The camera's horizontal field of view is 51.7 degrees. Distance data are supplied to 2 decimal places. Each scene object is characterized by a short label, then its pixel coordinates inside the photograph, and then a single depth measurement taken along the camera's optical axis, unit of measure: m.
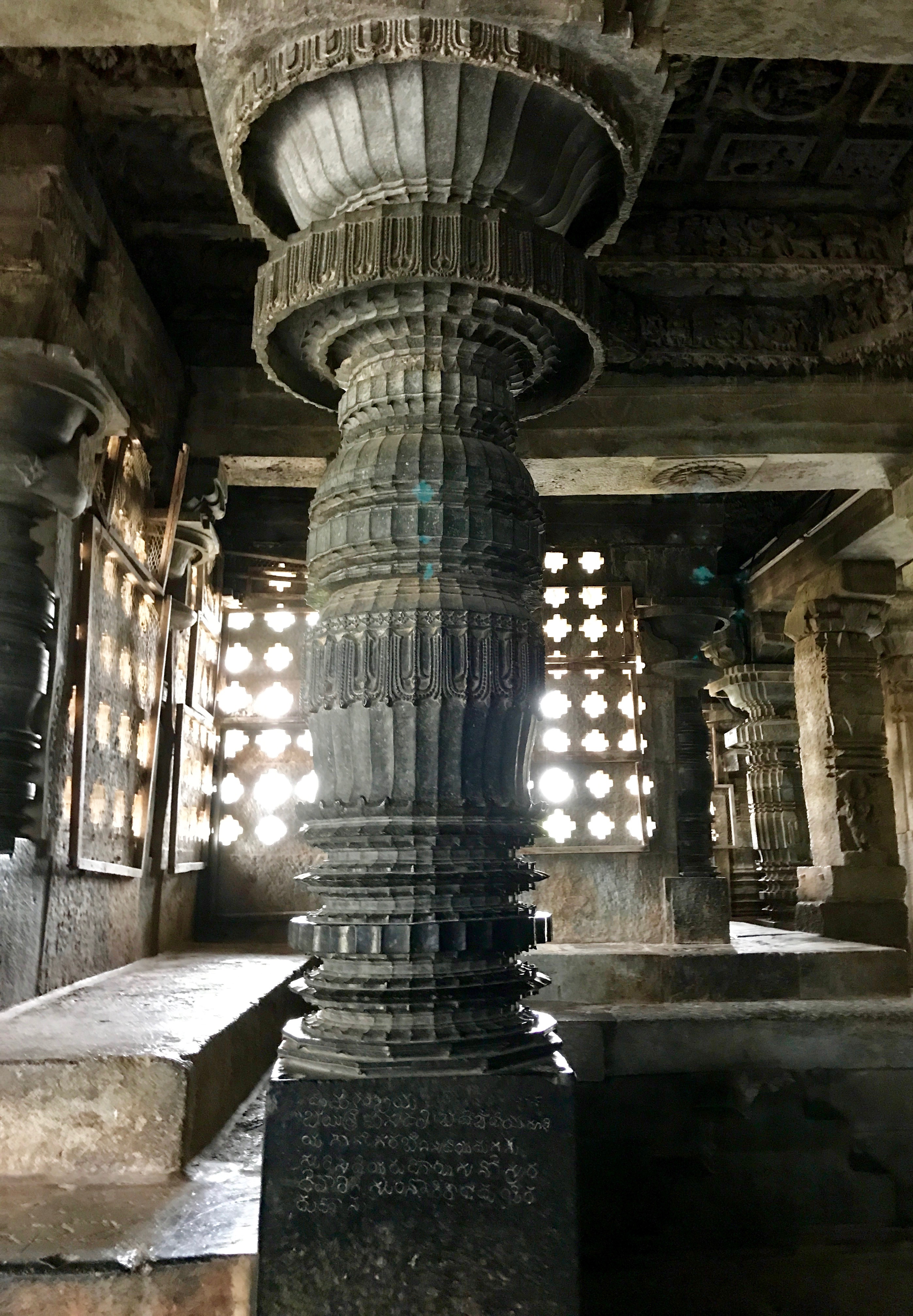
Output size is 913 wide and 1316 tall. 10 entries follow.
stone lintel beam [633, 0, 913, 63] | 2.08
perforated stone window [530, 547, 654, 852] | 6.42
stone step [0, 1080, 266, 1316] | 1.79
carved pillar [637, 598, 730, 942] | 6.13
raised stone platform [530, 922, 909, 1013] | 5.38
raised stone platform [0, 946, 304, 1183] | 2.35
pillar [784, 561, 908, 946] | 6.95
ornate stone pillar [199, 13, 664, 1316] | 1.76
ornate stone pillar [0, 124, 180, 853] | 3.23
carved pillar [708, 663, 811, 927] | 9.02
